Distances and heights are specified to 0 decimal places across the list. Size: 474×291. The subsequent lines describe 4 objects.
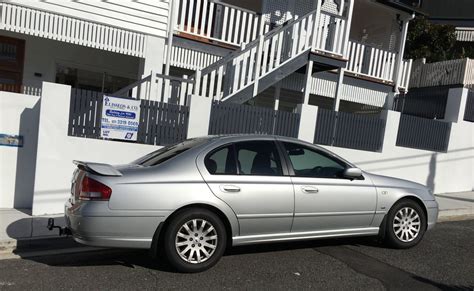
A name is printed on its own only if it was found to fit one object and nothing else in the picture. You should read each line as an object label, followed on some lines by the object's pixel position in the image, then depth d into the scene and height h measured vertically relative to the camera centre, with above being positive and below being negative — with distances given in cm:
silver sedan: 478 -107
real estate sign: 775 -46
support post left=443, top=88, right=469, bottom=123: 1161 +67
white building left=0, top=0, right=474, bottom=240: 759 +48
